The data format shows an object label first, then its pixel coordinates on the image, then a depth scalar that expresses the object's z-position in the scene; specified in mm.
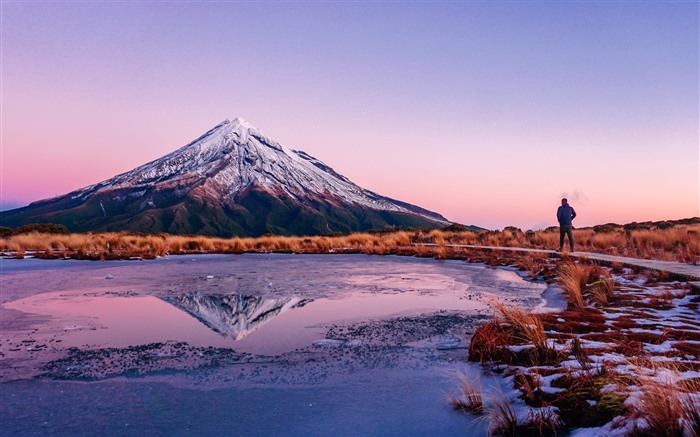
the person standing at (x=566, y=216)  19344
